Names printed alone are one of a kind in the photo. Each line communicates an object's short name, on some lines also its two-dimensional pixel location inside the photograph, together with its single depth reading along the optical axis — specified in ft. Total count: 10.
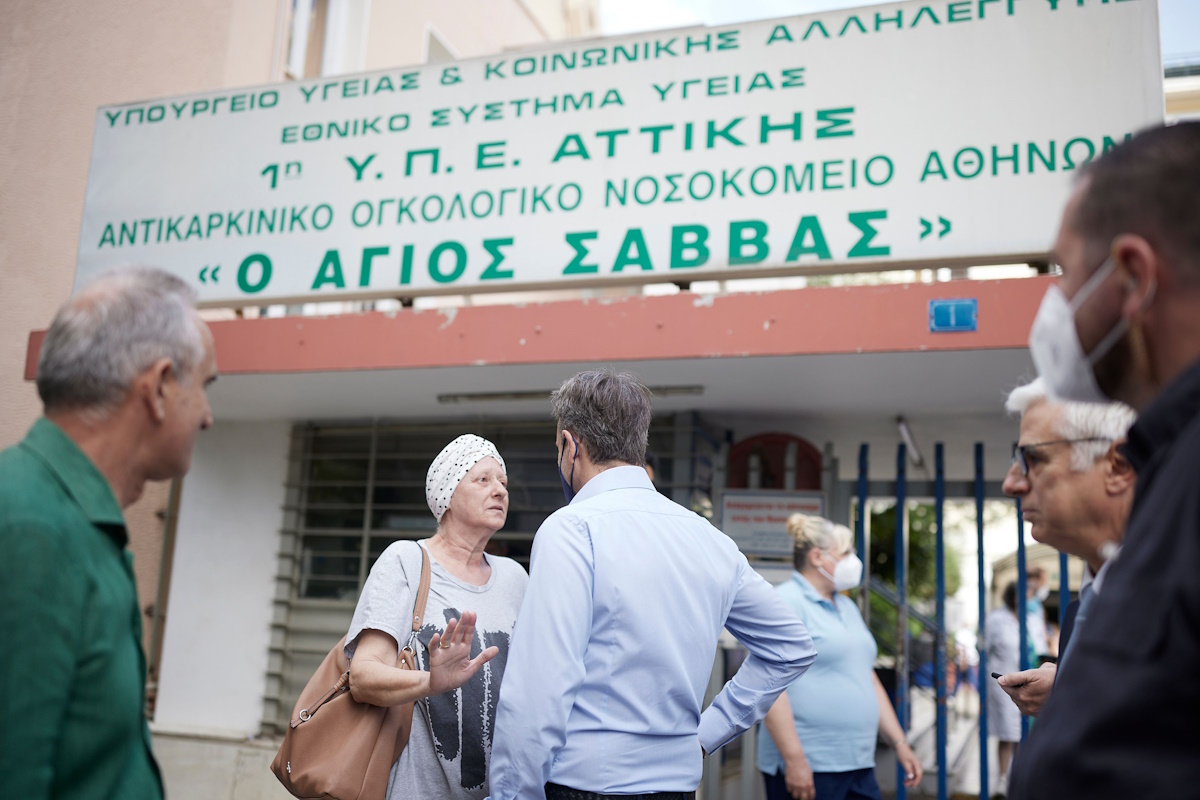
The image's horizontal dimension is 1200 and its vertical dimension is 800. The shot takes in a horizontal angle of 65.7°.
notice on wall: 19.35
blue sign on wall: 14.64
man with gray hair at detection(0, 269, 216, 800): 4.27
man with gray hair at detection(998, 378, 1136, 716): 6.66
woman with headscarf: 8.11
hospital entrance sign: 16.10
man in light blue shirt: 7.14
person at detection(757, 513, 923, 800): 12.98
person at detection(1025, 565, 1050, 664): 30.50
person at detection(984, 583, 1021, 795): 22.80
